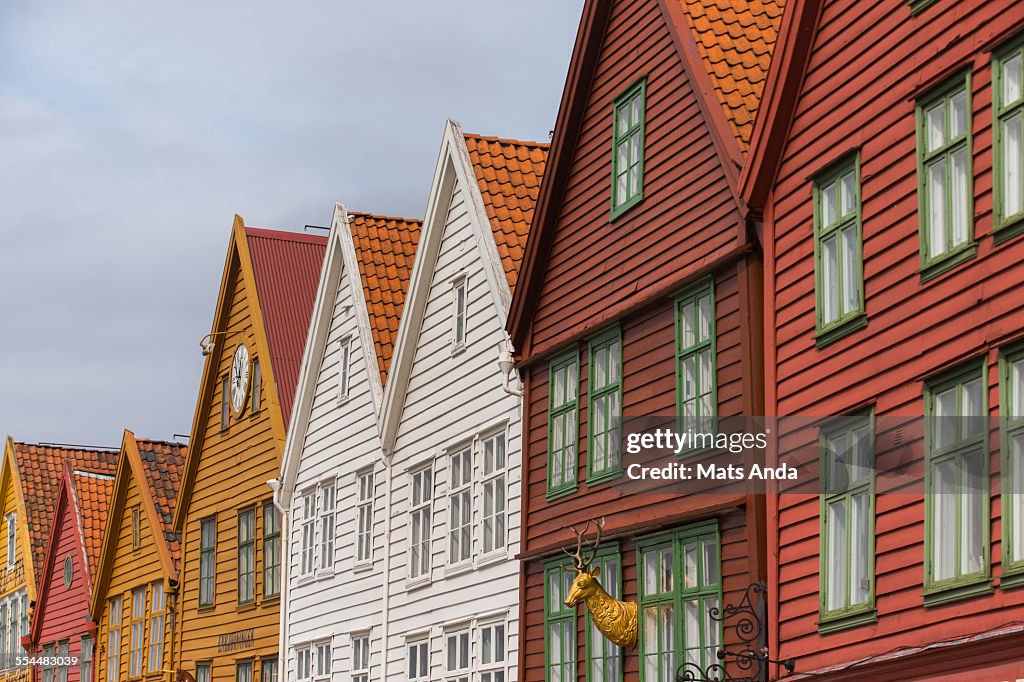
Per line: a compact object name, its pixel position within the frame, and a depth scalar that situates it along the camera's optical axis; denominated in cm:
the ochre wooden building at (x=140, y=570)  3612
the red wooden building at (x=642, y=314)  1780
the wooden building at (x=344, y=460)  2761
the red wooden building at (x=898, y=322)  1307
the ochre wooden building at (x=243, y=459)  3173
